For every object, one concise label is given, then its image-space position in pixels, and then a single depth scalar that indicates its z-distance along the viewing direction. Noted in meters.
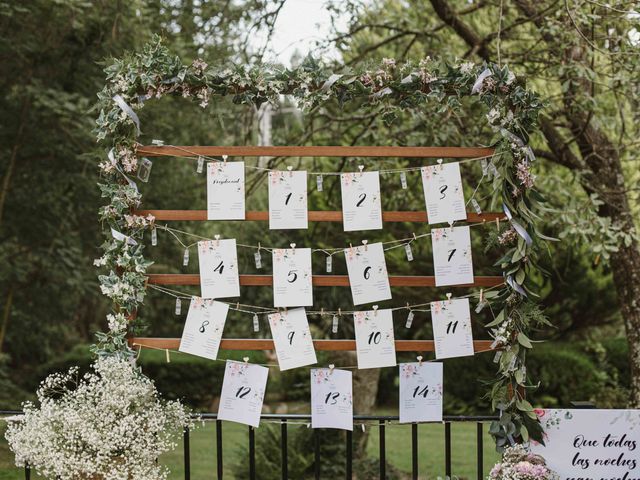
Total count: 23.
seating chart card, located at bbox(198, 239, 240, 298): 3.55
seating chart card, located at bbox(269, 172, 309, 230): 3.59
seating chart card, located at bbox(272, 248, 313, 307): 3.53
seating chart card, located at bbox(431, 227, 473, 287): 3.56
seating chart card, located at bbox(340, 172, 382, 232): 3.58
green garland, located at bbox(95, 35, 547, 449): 3.47
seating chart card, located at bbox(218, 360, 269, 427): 3.53
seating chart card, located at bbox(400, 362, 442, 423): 3.54
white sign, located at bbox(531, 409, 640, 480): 3.47
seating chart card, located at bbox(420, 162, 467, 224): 3.56
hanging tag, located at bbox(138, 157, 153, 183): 3.63
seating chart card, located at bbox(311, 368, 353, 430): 3.54
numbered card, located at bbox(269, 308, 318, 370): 3.54
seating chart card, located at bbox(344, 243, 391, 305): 3.56
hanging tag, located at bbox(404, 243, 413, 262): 3.55
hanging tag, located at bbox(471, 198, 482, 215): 3.51
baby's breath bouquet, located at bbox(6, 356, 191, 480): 3.21
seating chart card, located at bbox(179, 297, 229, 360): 3.53
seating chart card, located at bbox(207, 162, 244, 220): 3.58
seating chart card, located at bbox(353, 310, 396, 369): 3.55
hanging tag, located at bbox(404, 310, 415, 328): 3.49
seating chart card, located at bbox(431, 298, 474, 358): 3.54
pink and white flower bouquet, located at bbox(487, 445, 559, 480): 3.28
